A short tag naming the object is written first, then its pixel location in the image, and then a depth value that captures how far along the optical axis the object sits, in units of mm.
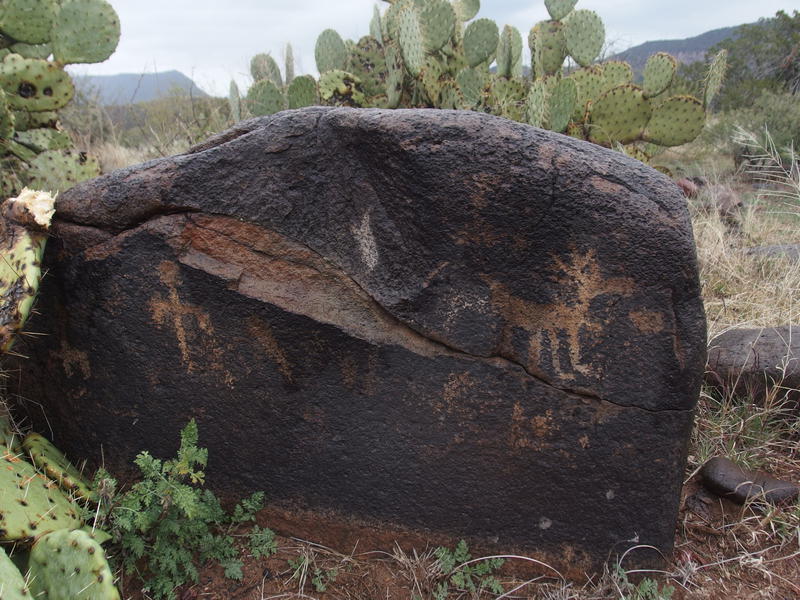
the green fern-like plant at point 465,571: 2135
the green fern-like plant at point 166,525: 2018
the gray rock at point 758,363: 2855
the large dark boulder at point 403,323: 1908
